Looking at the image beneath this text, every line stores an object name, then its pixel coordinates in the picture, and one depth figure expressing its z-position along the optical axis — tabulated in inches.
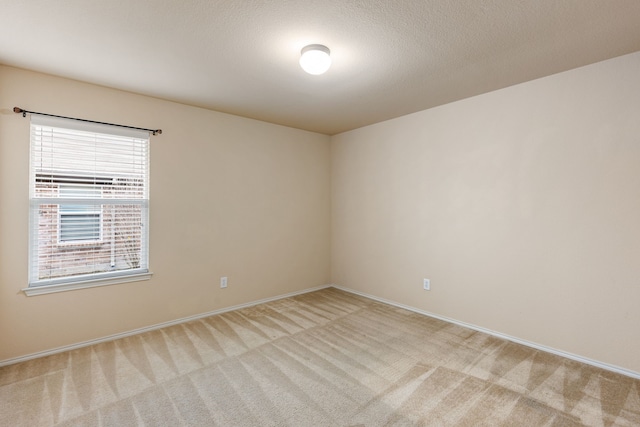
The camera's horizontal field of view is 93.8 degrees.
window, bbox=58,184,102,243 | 105.8
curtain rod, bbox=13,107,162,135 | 96.5
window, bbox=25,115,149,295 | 102.0
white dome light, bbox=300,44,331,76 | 83.5
